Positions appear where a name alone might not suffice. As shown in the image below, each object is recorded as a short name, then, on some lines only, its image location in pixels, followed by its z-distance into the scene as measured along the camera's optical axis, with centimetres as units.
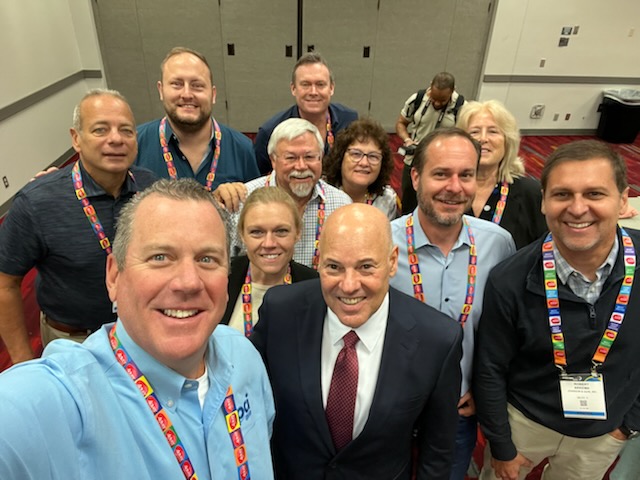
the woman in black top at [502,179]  217
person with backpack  440
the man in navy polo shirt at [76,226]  184
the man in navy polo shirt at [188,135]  268
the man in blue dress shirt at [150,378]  82
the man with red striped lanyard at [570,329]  151
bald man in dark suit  137
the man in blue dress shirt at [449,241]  176
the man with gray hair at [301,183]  232
